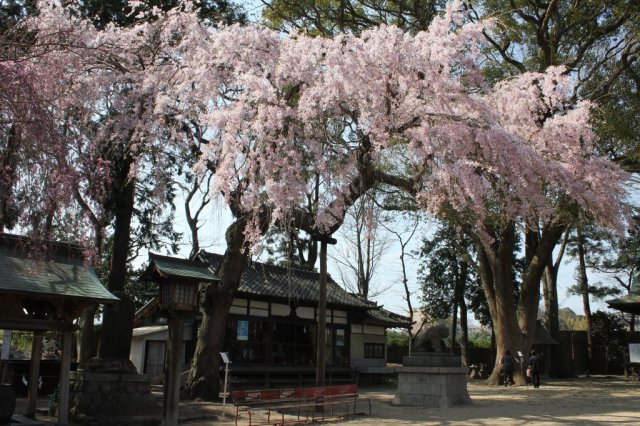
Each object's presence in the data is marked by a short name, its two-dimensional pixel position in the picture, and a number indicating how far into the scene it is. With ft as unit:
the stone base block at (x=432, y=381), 40.45
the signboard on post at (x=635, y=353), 55.67
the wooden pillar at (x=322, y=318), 37.15
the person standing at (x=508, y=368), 61.31
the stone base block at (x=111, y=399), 32.94
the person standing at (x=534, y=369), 59.77
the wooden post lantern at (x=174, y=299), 28.48
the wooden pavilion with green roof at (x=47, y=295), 27.76
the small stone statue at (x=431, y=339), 42.39
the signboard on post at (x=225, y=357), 34.88
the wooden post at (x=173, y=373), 28.25
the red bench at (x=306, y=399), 31.09
